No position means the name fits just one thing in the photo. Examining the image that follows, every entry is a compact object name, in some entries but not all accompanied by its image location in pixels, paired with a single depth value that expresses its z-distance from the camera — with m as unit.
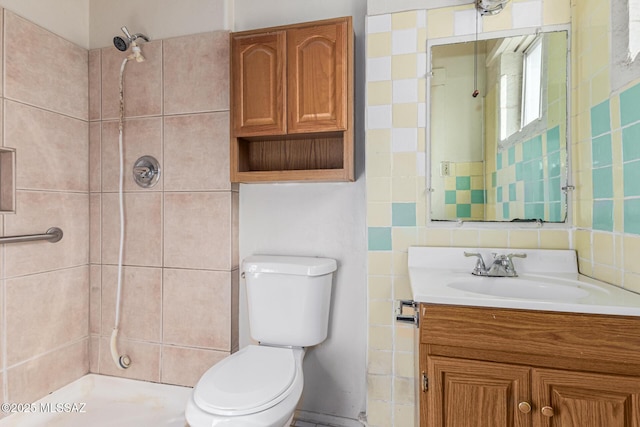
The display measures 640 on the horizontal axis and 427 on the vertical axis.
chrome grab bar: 1.41
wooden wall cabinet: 1.41
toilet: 1.20
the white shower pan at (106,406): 1.53
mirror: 1.32
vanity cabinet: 0.84
